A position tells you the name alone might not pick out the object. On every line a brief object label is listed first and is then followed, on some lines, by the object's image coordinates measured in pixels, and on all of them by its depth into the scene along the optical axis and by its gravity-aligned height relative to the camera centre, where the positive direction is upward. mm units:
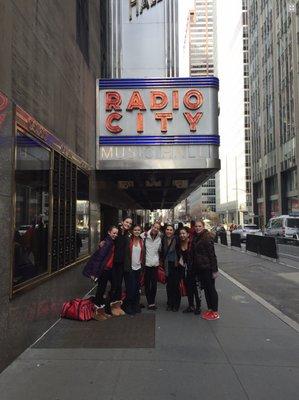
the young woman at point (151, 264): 9031 -666
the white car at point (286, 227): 37656 -10
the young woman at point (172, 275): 9000 -873
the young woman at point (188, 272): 8812 -814
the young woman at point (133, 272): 8578 -782
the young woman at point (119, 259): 8461 -536
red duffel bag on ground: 7812 -1325
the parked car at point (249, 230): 41369 -259
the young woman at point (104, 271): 8031 -715
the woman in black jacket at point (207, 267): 8438 -680
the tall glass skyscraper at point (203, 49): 144375 +59709
